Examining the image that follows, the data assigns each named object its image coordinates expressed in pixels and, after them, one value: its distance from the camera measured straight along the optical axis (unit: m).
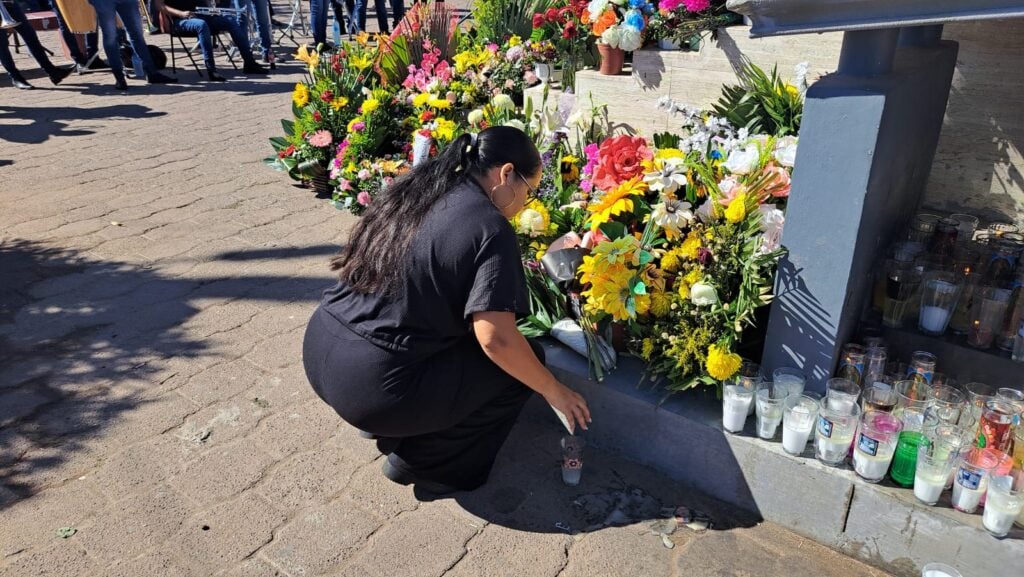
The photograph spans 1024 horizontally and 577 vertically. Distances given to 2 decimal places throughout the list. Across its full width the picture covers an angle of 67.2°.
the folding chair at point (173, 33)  9.36
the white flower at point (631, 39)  3.97
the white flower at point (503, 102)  4.05
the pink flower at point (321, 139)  5.19
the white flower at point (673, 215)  2.64
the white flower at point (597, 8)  4.16
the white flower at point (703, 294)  2.43
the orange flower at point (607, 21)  4.09
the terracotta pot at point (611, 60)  4.16
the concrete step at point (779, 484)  2.06
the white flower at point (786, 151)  2.71
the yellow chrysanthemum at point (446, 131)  4.38
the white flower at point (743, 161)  2.68
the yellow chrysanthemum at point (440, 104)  4.71
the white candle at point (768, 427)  2.36
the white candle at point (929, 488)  2.07
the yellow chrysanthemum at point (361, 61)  5.39
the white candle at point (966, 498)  2.03
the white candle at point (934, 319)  2.48
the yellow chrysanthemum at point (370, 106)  4.98
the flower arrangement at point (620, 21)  3.99
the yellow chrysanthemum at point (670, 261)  2.61
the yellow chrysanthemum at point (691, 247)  2.58
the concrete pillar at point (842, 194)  2.10
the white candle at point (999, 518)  1.96
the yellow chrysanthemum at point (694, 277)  2.52
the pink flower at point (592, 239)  2.81
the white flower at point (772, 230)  2.49
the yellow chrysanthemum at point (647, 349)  2.59
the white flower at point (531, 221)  2.95
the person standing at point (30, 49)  8.64
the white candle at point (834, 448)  2.22
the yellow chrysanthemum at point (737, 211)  2.51
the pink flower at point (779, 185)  2.62
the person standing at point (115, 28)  8.34
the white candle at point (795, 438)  2.27
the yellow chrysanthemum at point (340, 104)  5.23
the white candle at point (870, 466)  2.15
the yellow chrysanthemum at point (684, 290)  2.52
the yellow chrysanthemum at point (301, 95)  5.32
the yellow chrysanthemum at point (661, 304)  2.59
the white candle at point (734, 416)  2.37
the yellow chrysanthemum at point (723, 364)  2.39
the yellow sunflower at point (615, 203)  2.73
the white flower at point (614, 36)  4.02
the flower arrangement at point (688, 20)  3.79
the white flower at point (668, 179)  2.71
